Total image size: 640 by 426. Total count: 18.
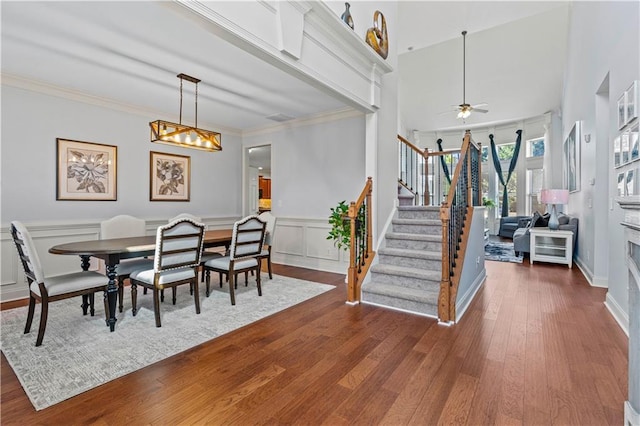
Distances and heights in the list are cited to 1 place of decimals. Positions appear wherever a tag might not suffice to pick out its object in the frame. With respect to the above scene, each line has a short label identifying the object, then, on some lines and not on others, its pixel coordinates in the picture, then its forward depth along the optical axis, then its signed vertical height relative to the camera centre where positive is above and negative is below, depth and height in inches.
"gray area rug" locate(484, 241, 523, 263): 232.9 -35.7
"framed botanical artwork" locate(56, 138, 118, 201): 159.5 +20.3
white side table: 201.8 -24.4
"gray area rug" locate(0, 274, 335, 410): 76.2 -42.5
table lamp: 213.0 +9.6
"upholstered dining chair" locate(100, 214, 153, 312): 122.2 -12.9
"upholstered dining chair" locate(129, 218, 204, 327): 107.8 -19.8
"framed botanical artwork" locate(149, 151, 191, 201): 199.6 +21.7
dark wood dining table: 103.6 -15.5
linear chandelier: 132.3 +33.8
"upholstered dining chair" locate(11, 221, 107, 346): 92.5 -24.7
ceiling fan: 244.7 +84.3
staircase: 125.8 -27.0
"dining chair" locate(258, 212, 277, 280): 168.9 -13.7
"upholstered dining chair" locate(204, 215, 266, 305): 134.1 -20.4
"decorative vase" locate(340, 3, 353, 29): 120.2 +77.5
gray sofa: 209.6 -16.6
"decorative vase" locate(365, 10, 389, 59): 138.3 +82.5
